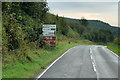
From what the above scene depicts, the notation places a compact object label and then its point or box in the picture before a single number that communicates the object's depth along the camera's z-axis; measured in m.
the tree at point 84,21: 186.27
